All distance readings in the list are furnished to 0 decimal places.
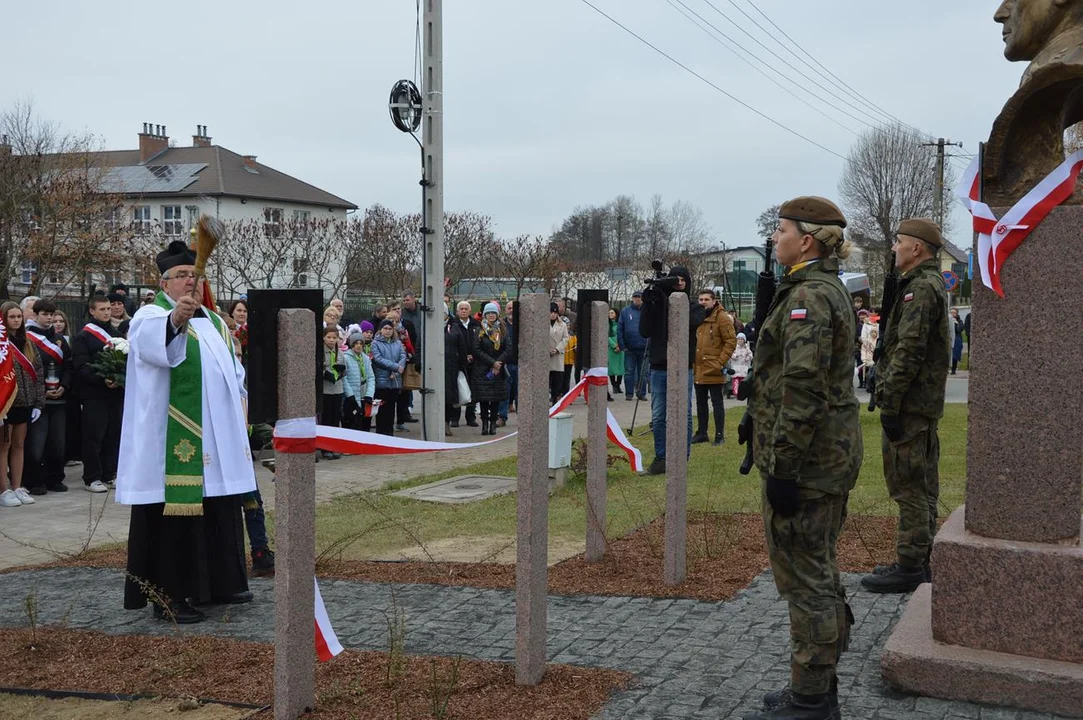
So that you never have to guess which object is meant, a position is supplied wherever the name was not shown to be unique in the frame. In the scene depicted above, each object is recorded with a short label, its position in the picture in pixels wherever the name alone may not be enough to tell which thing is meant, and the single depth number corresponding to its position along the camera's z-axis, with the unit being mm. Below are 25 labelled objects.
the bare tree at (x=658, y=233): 66125
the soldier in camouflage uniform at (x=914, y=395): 6254
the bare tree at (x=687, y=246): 62356
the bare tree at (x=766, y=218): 66025
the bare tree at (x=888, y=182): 68312
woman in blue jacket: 16031
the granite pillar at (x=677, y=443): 6891
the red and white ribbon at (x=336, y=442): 4453
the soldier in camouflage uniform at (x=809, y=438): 4277
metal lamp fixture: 15484
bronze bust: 4938
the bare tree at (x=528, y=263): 42781
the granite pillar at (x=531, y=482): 5000
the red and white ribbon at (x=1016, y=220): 4840
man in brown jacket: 13773
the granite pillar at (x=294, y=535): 4445
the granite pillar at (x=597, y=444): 7191
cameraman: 10211
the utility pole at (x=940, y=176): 47688
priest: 6496
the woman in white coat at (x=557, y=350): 18984
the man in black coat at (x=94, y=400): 11844
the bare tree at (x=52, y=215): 34125
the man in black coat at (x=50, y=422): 11641
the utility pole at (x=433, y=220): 15680
